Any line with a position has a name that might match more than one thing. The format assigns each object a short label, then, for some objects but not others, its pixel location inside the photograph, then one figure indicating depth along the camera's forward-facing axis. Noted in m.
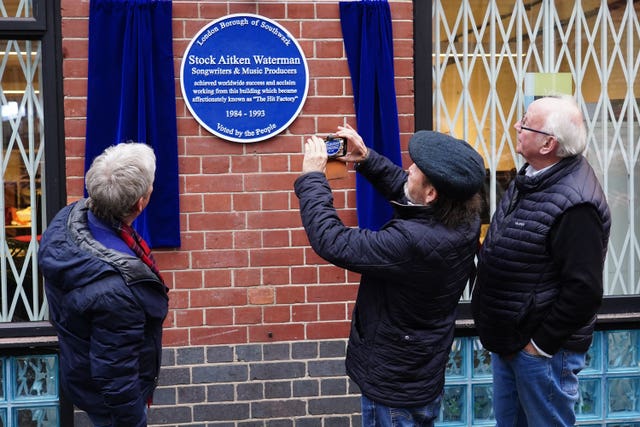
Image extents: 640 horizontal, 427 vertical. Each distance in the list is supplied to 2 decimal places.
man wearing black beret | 3.05
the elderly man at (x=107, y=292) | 2.93
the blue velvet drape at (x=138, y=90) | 4.35
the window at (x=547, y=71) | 4.84
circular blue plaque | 4.47
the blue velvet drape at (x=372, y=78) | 4.55
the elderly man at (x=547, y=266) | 3.30
